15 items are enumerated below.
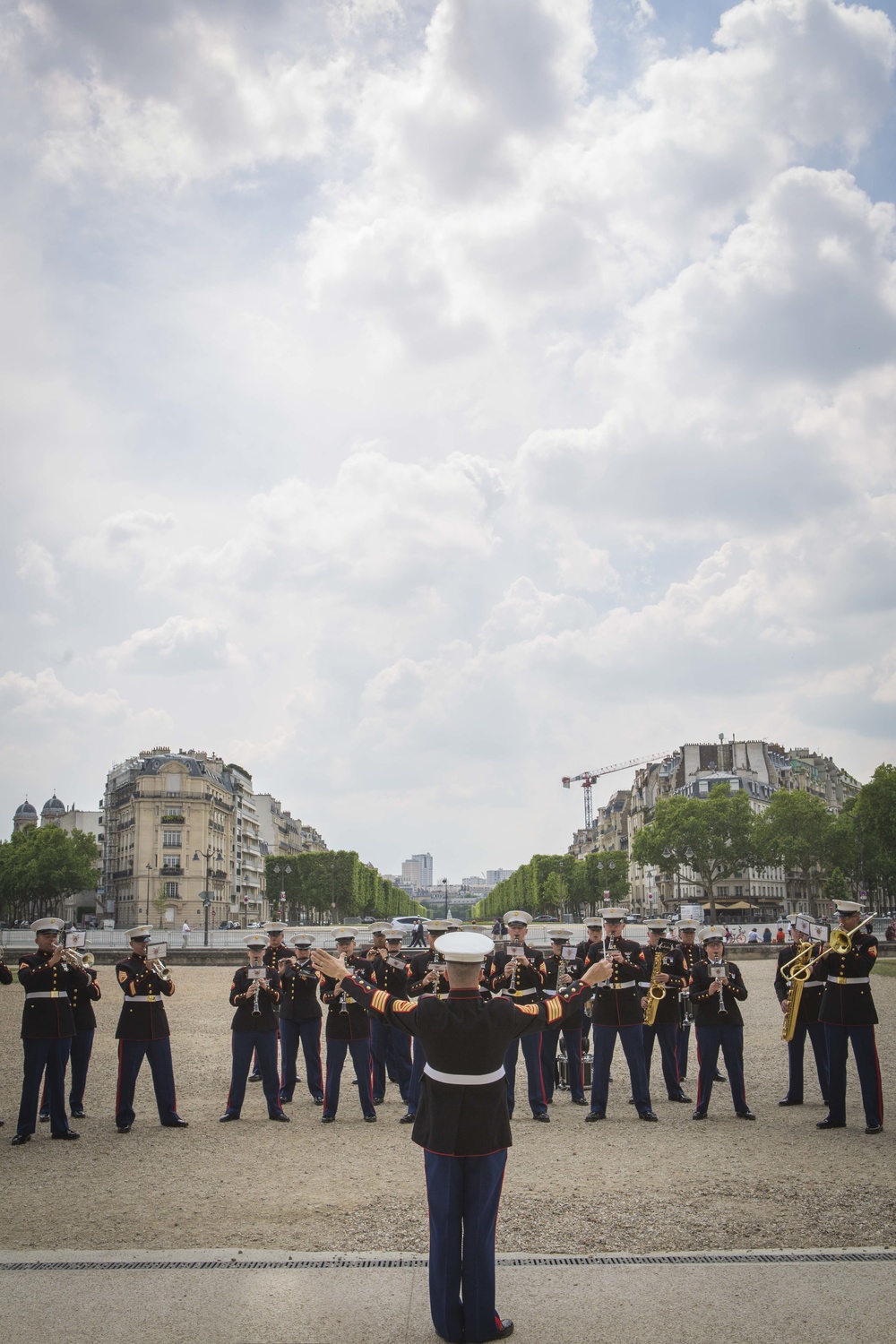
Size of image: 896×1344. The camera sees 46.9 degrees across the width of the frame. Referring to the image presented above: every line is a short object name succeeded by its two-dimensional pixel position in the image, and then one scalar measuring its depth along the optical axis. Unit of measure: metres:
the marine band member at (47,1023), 11.46
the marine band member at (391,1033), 14.09
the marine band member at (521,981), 12.48
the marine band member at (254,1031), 12.68
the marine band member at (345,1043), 12.83
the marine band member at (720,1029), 12.37
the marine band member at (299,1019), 14.23
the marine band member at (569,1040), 13.71
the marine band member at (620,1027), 12.58
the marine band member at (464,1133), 5.84
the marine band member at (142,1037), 11.95
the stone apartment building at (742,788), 121.25
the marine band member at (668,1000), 13.65
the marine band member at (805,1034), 13.35
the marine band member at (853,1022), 11.21
